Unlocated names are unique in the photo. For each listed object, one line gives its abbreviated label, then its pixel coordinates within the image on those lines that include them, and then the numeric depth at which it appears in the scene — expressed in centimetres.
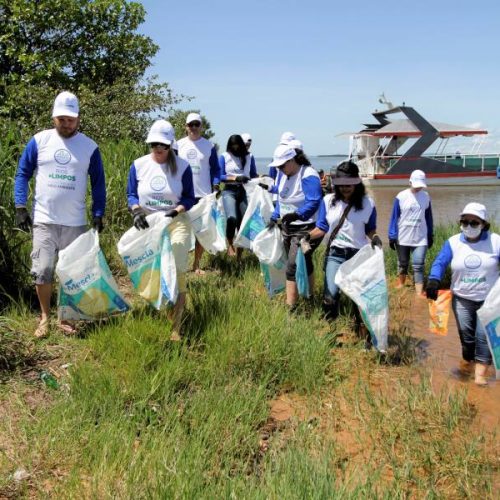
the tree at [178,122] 1210
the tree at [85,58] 1040
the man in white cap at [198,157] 628
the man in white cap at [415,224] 671
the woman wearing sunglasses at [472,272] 404
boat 2841
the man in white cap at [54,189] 393
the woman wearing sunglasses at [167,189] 409
